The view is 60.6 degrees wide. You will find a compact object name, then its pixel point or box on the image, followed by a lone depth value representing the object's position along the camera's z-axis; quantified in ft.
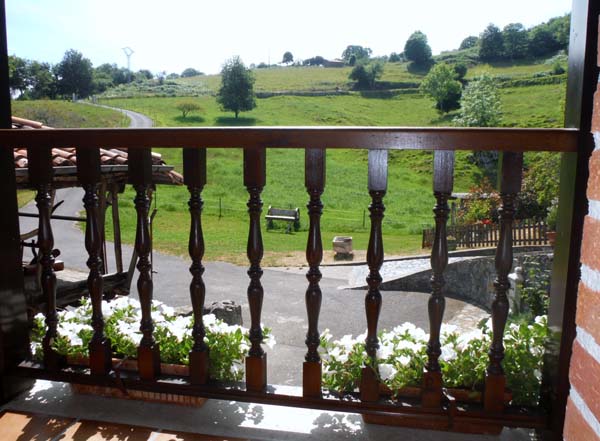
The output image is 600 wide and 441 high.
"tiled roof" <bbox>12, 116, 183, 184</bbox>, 11.97
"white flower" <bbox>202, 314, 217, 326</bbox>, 4.84
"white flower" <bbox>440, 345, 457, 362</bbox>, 4.22
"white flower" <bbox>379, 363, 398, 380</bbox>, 4.04
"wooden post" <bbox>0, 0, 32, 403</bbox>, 4.51
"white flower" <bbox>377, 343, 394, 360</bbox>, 4.15
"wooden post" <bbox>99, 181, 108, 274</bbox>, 17.03
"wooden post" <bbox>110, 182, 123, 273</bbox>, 19.77
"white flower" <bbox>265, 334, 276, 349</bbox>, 4.85
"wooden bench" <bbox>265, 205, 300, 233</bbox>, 57.93
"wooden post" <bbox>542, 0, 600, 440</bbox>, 3.21
